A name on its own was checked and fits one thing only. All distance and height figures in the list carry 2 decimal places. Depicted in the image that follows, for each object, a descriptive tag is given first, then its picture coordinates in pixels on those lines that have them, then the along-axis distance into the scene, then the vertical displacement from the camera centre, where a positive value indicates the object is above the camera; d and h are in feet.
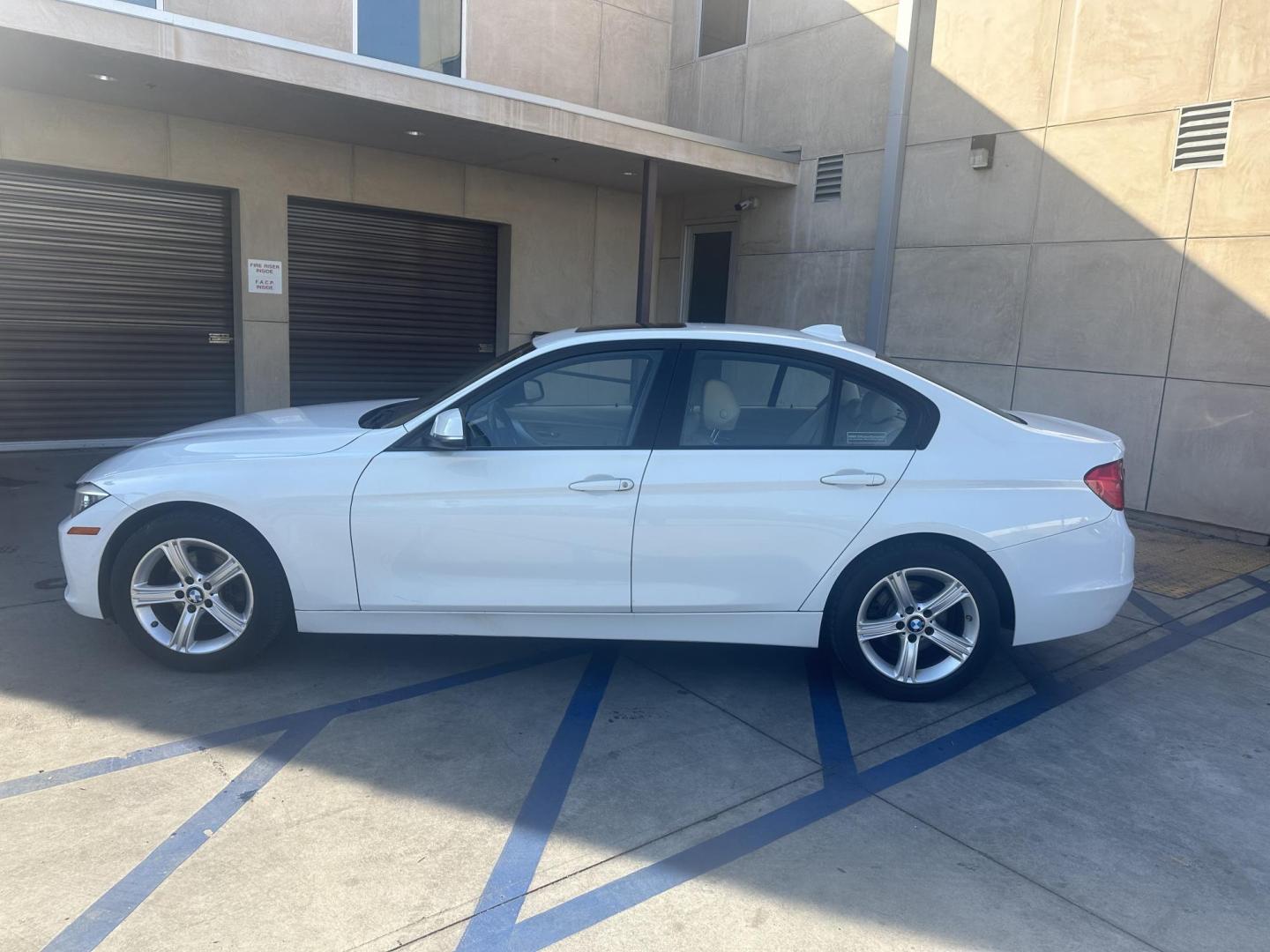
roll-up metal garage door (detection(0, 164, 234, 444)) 30.19 -0.14
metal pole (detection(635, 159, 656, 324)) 32.53 +3.23
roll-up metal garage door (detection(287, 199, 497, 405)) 35.76 +0.72
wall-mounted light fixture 31.32 +6.61
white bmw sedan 13.73 -2.71
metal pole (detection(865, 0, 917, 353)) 33.78 +6.20
